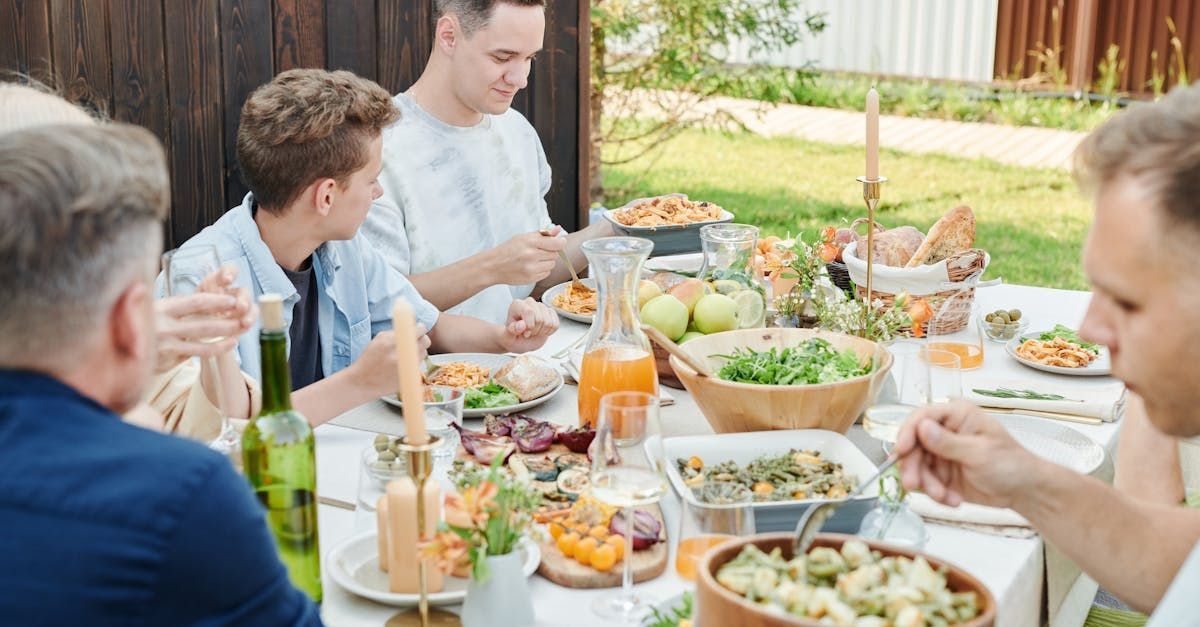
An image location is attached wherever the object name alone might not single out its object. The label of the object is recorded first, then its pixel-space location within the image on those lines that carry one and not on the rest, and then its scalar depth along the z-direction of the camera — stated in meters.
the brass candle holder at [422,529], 1.58
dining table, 1.79
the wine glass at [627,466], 1.73
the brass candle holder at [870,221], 2.74
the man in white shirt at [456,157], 3.71
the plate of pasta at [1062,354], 2.90
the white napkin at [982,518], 2.06
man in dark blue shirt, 1.23
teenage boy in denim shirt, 2.88
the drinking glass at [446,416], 2.26
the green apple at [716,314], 2.78
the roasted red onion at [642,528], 1.92
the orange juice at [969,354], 2.97
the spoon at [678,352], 2.29
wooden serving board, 1.84
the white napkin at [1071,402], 2.60
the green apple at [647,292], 2.95
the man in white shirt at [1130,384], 1.52
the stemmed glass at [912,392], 2.03
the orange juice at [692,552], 1.82
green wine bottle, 1.67
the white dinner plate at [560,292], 3.33
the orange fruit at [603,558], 1.84
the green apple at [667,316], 2.78
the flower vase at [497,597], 1.66
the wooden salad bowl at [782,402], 2.25
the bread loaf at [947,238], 3.16
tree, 7.66
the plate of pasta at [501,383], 2.59
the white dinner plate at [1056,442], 2.36
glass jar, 2.88
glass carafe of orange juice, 2.39
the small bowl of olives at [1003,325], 3.19
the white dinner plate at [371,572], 1.75
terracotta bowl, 1.37
